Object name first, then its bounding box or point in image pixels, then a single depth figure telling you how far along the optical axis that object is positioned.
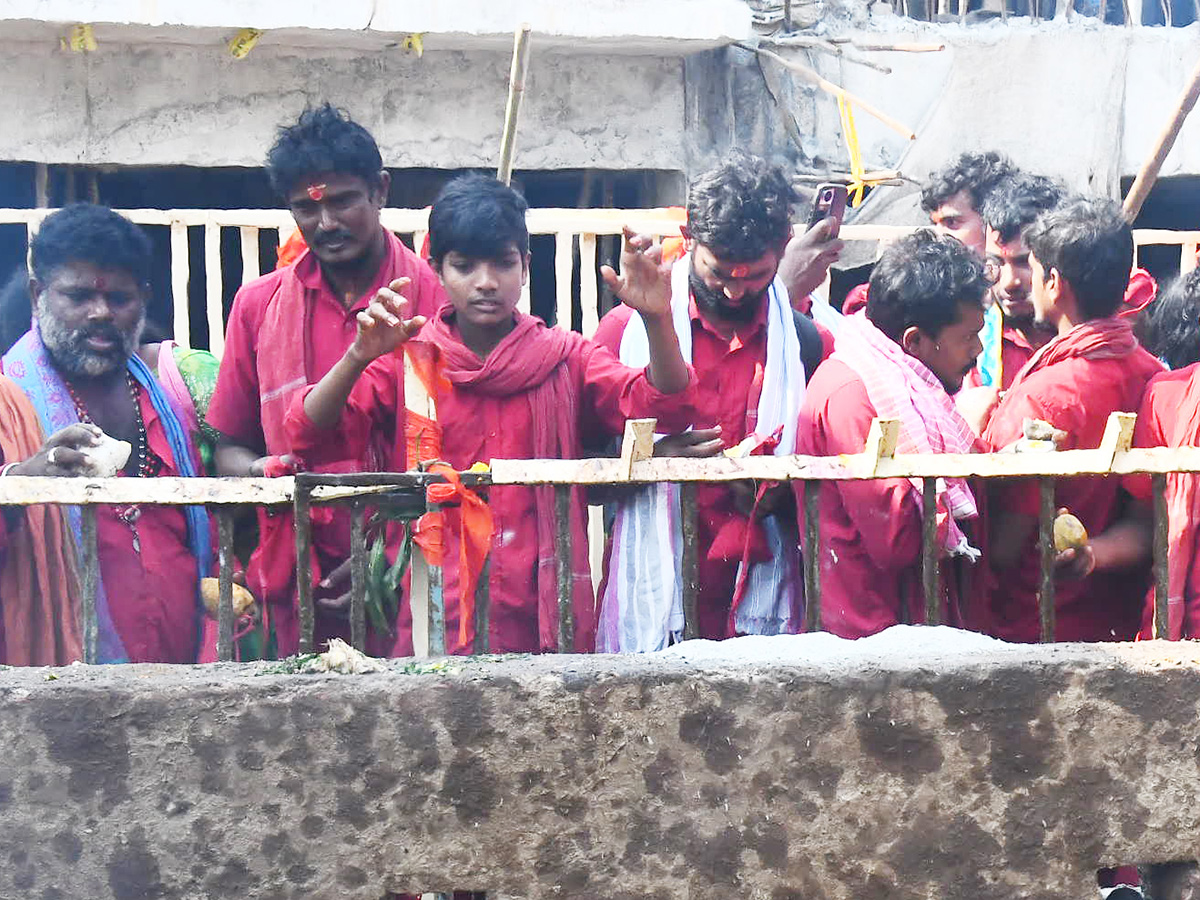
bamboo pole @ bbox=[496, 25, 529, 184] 5.27
